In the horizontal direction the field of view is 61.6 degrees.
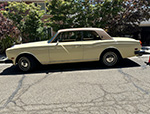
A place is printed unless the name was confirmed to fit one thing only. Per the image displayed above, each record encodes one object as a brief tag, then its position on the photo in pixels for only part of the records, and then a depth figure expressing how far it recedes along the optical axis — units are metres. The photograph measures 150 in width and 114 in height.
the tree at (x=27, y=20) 9.16
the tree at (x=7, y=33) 7.54
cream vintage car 4.72
